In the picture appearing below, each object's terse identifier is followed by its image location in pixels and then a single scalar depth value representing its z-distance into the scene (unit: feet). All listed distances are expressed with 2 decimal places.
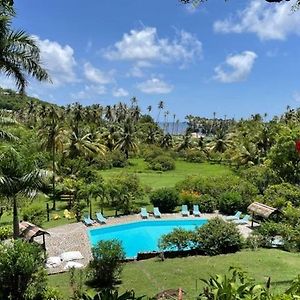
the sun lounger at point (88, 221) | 60.01
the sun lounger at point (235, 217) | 62.46
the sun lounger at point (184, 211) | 67.61
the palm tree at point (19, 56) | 27.50
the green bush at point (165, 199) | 71.16
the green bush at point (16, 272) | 27.59
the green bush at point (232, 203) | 68.33
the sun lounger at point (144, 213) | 66.10
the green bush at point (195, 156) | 139.20
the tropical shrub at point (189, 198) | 71.84
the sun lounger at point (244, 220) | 61.52
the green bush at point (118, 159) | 119.28
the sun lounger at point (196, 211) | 67.35
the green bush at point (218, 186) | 70.11
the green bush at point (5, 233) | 50.91
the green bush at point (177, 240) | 43.35
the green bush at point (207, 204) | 71.05
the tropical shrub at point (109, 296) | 13.62
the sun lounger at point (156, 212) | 66.74
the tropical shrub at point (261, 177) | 70.79
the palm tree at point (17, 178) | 41.46
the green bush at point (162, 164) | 120.22
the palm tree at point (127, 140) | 125.29
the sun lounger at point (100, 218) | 62.15
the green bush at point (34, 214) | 59.71
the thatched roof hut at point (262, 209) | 55.80
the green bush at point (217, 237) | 42.95
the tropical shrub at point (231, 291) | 13.95
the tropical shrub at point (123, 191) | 67.53
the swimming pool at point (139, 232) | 56.74
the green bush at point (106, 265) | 34.89
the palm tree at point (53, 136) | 76.26
